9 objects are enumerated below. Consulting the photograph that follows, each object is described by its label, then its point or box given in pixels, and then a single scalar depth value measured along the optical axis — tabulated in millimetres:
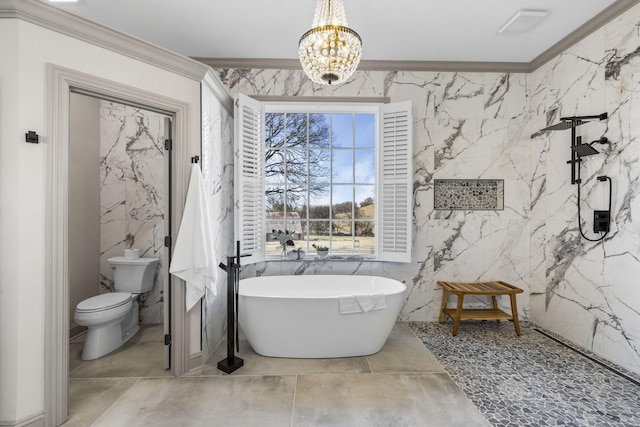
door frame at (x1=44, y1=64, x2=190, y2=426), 1778
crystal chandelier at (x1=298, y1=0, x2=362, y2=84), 1710
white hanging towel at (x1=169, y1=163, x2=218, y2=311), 2309
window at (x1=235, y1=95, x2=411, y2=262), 3287
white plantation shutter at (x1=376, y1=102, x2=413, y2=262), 3359
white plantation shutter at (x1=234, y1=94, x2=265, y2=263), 3145
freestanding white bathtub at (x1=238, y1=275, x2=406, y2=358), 2523
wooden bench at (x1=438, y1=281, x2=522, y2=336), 3088
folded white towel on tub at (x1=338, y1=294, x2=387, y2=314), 2523
